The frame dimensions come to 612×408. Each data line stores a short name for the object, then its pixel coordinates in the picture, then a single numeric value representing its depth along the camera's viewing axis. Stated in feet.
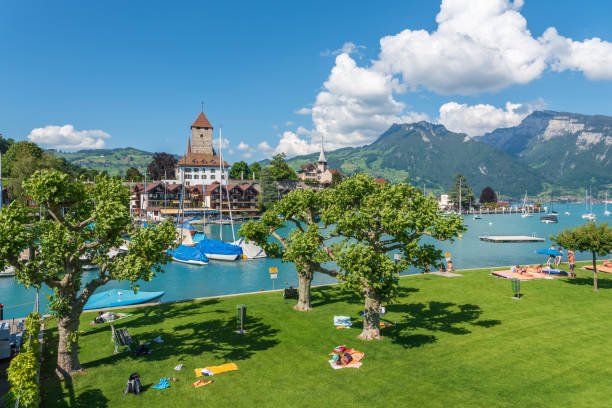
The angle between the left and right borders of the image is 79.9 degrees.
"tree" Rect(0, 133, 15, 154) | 592.03
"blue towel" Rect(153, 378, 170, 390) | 48.18
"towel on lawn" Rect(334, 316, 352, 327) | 73.15
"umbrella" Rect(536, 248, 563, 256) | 124.47
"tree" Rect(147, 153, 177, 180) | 606.14
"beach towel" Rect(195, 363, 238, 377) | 52.33
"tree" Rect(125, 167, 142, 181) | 601.62
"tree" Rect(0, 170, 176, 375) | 48.93
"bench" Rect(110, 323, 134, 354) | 60.13
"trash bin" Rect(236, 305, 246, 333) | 70.03
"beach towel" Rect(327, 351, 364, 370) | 54.49
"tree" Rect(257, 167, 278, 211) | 506.48
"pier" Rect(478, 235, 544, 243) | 311.06
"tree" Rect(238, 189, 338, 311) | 77.92
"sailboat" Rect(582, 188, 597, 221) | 585.55
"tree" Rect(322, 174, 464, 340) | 59.82
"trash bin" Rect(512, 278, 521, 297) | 90.61
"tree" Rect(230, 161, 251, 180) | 643.04
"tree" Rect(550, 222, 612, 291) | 96.68
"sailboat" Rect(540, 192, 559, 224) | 521.00
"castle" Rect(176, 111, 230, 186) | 555.28
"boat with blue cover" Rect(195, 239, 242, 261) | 209.97
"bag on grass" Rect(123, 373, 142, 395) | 46.78
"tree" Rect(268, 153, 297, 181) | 606.38
